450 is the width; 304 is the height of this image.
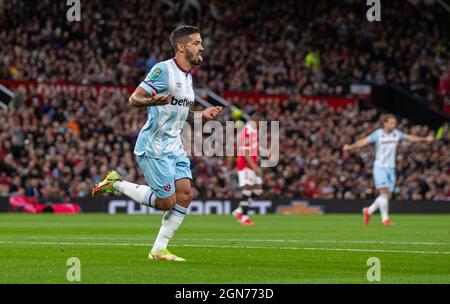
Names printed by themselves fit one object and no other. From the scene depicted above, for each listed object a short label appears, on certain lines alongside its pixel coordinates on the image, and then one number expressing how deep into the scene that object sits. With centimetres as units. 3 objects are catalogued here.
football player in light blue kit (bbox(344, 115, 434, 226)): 2648
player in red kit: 2552
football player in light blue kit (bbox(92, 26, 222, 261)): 1315
